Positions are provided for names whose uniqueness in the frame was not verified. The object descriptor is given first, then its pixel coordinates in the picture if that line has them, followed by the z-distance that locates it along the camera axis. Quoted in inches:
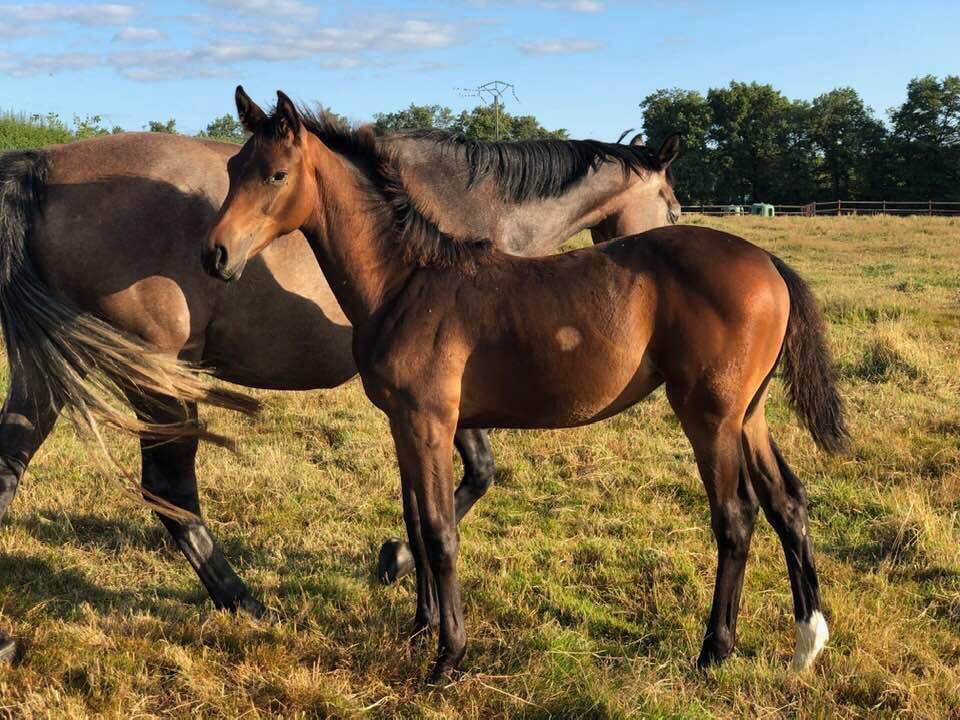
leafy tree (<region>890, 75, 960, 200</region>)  1766.7
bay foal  116.7
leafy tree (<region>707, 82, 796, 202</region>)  2025.1
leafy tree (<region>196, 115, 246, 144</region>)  2047.2
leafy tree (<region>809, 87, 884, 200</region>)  1905.8
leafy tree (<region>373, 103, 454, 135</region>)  1543.8
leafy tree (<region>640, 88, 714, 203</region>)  2057.1
